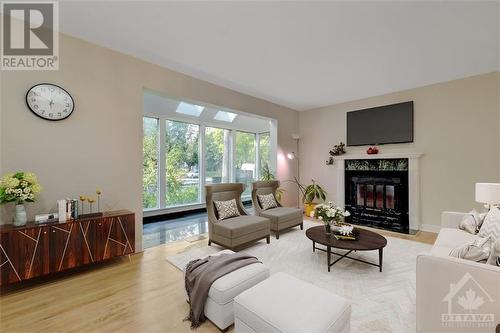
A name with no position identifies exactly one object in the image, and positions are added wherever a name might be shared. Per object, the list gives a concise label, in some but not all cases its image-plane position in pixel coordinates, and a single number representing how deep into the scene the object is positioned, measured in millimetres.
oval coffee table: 2711
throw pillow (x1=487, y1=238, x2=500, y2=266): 1628
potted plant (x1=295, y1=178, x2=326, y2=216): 5975
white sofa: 1466
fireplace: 4863
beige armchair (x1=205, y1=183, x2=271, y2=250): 3389
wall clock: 2713
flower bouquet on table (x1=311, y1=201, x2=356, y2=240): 3057
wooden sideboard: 2268
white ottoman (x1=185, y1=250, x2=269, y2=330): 1809
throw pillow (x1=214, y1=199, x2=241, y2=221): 3803
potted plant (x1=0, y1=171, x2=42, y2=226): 2314
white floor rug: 1979
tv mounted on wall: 4871
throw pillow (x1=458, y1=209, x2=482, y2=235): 2770
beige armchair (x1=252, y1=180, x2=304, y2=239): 4152
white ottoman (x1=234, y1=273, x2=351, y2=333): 1348
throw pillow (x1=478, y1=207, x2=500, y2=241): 2246
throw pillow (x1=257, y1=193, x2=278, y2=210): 4566
